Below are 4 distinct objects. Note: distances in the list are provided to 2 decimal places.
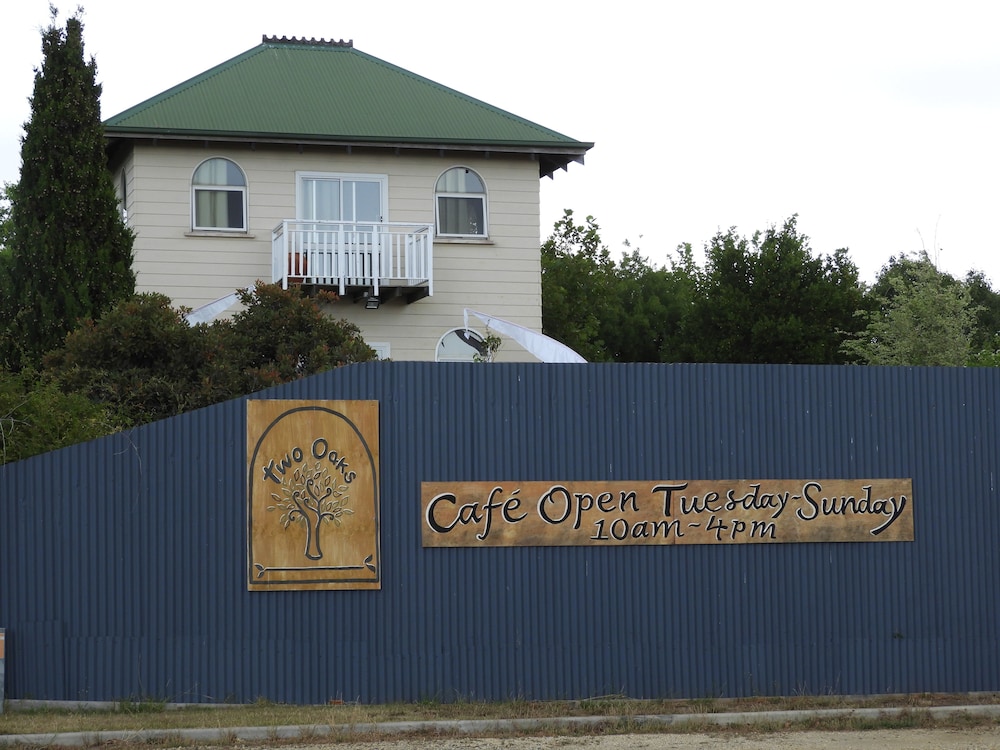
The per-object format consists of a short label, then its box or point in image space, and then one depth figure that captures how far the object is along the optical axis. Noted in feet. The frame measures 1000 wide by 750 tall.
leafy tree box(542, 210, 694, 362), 127.65
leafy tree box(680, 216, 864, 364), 109.81
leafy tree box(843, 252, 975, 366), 85.71
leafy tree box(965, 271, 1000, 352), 172.68
